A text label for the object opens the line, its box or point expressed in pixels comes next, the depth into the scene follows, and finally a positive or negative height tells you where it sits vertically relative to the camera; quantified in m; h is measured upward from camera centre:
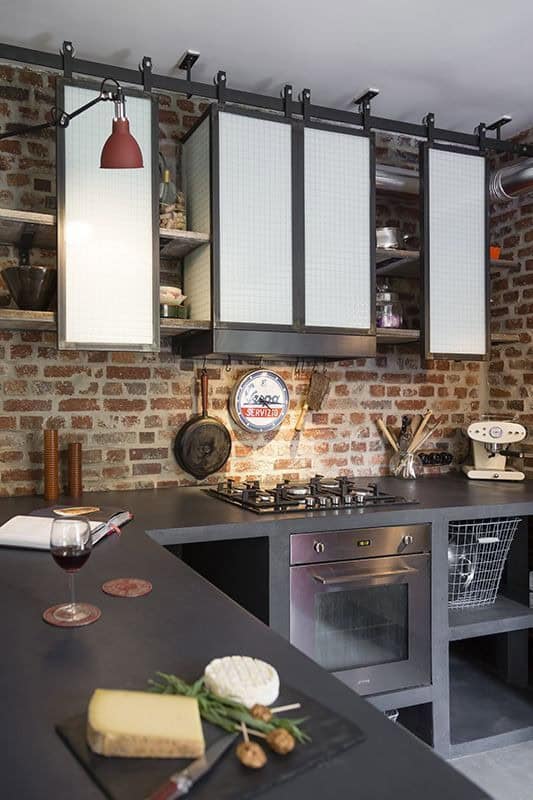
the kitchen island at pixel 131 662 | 0.82 -0.48
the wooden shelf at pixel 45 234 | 2.48 +0.58
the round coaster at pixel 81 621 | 1.31 -0.47
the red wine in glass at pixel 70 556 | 1.32 -0.35
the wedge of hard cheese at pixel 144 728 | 0.84 -0.44
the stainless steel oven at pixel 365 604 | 2.48 -0.86
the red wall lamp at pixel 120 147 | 2.03 +0.69
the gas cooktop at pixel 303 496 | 2.61 -0.48
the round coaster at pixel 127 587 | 1.51 -0.48
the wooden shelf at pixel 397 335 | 3.16 +0.20
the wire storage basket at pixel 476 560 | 2.95 -0.80
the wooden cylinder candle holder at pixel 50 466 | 2.77 -0.36
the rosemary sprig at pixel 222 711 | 0.90 -0.46
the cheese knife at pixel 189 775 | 0.76 -0.46
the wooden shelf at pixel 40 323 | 2.47 +0.22
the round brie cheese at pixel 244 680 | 0.95 -0.44
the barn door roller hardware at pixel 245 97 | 2.56 +1.20
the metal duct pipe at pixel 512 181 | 3.32 +0.97
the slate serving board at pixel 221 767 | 0.79 -0.48
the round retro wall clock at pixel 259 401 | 3.24 -0.11
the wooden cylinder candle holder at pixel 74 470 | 2.84 -0.38
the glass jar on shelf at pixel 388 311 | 3.23 +0.32
